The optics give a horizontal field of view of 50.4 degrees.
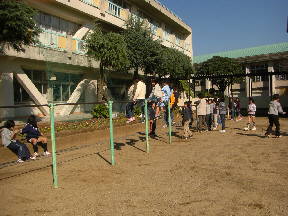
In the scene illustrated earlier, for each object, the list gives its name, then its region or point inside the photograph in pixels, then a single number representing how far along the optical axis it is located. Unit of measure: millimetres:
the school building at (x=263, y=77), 38156
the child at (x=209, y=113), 13921
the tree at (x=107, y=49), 17500
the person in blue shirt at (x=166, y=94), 11306
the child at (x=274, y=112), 11328
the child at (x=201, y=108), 13444
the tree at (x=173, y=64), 23481
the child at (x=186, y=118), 11398
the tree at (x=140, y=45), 21391
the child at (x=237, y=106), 21989
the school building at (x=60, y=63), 15914
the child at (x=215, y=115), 15330
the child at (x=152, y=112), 10566
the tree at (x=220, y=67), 38719
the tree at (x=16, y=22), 10781
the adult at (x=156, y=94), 10600
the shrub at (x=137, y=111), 17953
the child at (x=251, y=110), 14375
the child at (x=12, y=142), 8000
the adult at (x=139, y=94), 10141
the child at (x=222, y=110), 13941
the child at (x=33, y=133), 8695
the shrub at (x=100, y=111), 15881
